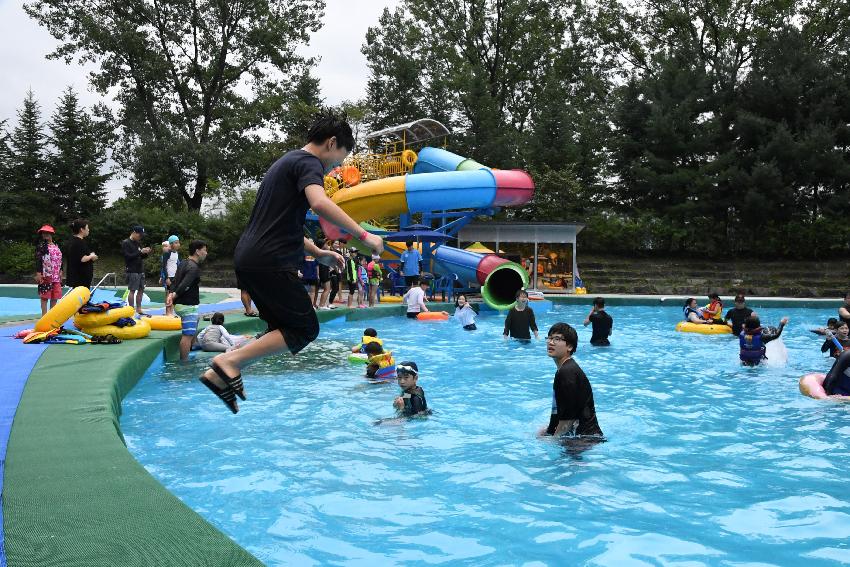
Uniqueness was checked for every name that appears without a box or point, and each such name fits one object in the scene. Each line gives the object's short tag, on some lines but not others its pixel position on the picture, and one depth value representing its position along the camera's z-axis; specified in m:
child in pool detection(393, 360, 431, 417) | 6.72
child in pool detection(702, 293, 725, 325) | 14.53
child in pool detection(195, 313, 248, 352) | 10.25
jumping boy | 3.37
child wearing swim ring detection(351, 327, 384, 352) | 9.37
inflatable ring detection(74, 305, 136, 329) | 9.02
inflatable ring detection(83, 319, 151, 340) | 9.09
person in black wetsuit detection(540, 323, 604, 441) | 5.27
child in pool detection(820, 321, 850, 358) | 9.07
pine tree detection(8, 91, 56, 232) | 29.47
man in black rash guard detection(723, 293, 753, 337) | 12.50
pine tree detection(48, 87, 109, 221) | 30.64
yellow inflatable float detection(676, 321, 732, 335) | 14.14
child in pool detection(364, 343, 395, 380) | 8.98
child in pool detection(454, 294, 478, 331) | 14.81
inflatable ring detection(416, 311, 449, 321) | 16.49
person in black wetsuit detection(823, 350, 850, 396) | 7.52
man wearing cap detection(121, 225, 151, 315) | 10.84
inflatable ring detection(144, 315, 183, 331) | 10.77
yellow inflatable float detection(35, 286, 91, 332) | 8.66
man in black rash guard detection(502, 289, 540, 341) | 12.64
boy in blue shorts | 9.56
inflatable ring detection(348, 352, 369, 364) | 10.23
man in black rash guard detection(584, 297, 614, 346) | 12.33
